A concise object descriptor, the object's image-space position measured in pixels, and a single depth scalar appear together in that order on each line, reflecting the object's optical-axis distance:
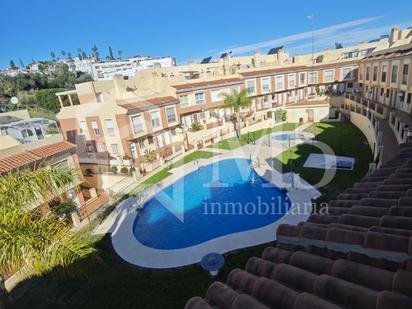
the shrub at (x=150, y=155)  29.67
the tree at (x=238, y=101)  37.09
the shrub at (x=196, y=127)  38.06
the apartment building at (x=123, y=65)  151.12
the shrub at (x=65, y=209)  17.33
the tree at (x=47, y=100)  69.12
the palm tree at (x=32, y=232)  6.14
